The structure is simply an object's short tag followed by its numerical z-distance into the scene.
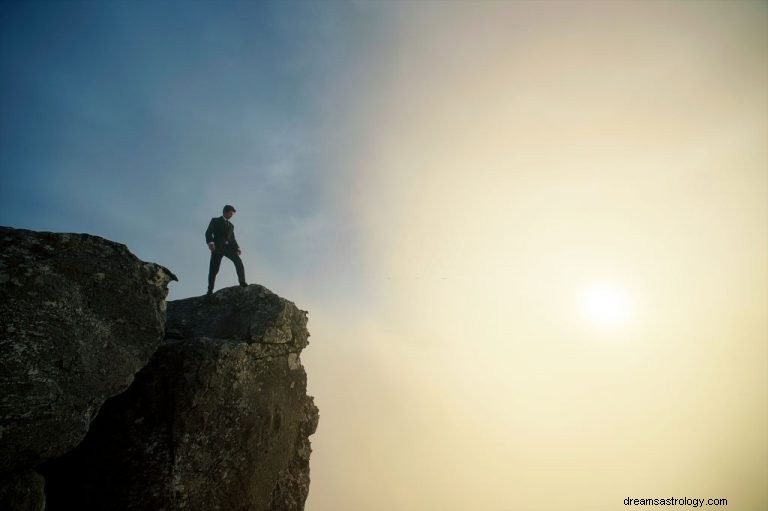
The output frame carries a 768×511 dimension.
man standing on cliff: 15.59
